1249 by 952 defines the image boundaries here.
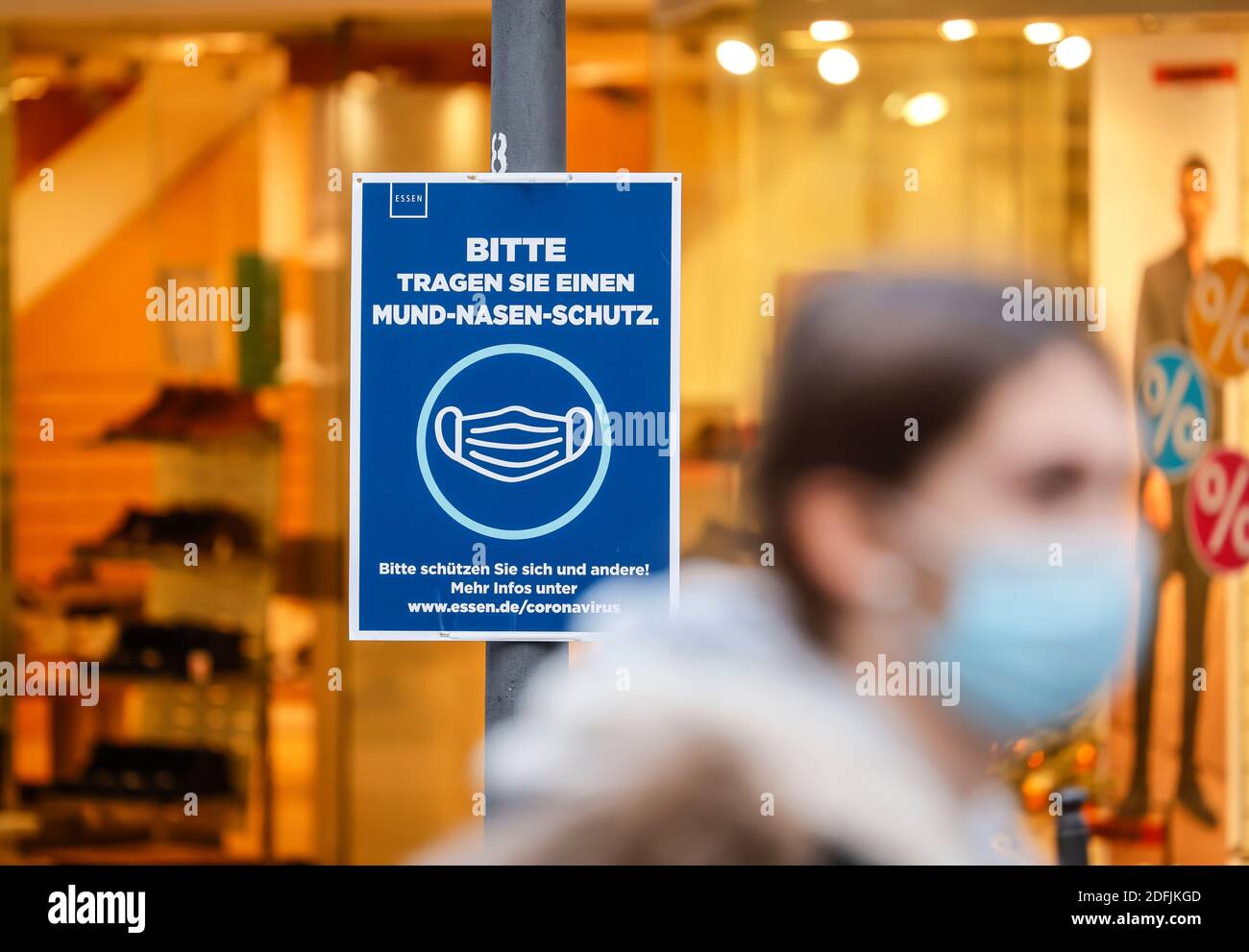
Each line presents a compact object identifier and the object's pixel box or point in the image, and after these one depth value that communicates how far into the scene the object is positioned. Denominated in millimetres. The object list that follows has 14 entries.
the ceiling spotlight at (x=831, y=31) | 6328
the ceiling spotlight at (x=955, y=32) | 6328
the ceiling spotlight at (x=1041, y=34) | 6324
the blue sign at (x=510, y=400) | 3279
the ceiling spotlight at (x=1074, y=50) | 6344
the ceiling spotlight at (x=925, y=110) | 6355
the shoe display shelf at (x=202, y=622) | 6805
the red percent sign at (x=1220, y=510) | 6242
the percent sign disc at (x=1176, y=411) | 6230
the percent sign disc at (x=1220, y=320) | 6262
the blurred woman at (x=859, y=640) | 2092
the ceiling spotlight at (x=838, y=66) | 6348
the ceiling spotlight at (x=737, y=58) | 6375
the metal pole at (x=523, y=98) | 3262
